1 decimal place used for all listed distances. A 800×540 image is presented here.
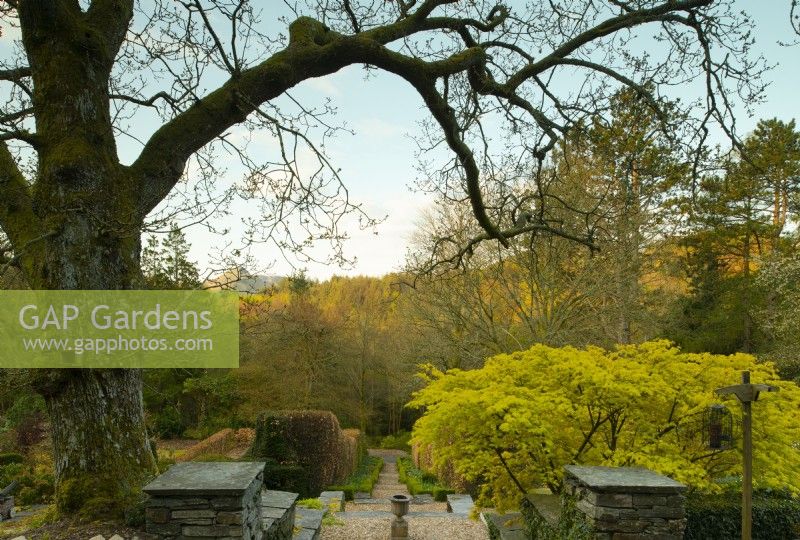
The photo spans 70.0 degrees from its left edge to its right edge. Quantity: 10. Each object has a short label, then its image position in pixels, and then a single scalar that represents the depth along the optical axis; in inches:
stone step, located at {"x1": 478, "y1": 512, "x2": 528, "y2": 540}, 241.8
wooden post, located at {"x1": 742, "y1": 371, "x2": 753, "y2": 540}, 189.0
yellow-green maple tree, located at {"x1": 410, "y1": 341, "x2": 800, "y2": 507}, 206.3
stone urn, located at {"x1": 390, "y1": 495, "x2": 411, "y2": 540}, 319.6
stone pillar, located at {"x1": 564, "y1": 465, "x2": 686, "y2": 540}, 158.1
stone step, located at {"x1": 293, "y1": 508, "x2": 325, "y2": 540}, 240.5
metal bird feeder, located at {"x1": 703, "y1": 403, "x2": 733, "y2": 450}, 196.9
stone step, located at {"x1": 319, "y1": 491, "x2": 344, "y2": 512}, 375.3
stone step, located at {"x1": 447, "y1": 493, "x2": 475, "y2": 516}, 390.3
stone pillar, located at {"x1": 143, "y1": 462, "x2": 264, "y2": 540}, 140.4
